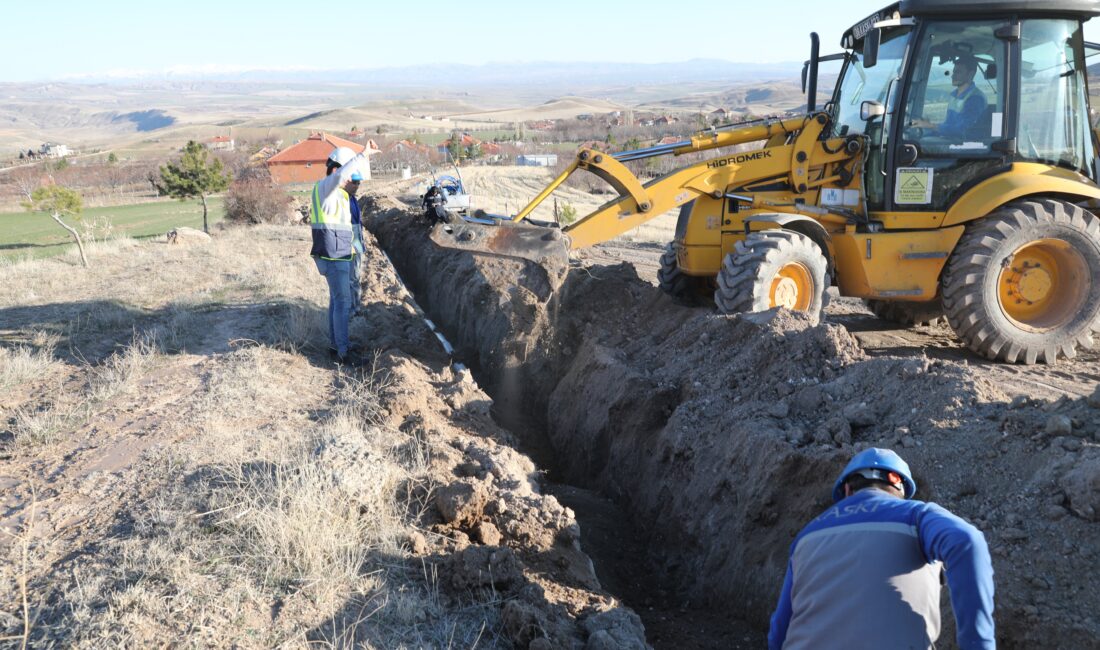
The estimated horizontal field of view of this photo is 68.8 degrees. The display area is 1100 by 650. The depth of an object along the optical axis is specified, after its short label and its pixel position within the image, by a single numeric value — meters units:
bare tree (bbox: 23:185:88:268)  24.30
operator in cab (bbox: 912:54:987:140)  7.10
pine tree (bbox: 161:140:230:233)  38.00
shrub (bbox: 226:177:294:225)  30.70
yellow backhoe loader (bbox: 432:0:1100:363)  7.04
